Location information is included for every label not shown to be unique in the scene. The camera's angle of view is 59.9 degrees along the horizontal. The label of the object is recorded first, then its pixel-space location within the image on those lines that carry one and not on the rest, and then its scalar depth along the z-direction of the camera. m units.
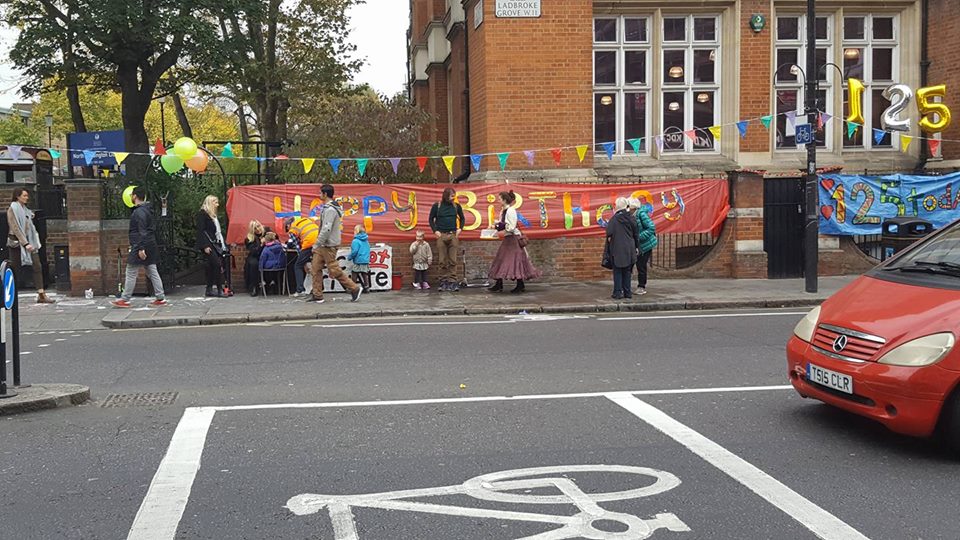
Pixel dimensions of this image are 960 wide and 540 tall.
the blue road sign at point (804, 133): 13.89
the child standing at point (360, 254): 14.47
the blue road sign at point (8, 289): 6.52
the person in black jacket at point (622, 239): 13.19
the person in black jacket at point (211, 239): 13.98
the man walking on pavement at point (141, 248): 12.74
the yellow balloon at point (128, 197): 14.60
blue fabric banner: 16.31
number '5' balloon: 17.27
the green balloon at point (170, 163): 14.97
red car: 4.91
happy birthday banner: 15.24
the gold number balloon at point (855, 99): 17.09
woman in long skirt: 14.05
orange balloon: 15.30
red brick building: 16.42
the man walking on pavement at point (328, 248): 13.12
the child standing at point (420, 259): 15.05
